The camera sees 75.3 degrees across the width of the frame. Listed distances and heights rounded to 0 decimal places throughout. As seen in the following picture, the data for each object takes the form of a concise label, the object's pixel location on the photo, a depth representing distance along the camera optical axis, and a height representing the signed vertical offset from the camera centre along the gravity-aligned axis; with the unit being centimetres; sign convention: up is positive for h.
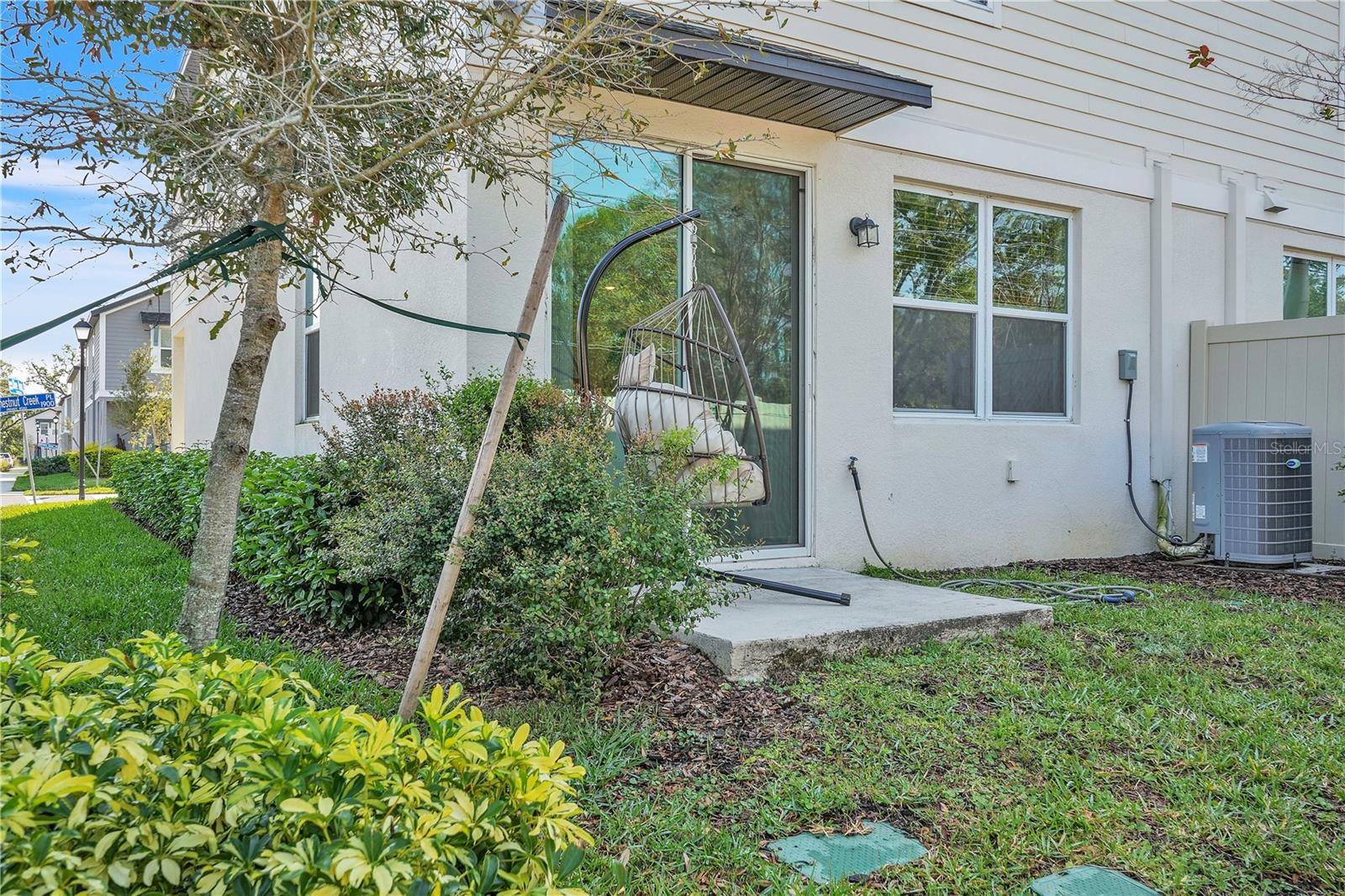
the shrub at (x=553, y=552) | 294 -39
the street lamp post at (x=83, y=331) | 1347 +172
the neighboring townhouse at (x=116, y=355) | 2577 +267
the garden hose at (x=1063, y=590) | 510 -89
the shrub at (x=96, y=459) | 2122 -48
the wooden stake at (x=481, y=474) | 254 -10
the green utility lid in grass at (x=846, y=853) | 210 -103
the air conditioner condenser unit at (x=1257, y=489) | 625 -32
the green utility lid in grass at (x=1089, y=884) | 199 -102
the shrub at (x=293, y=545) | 427 -56
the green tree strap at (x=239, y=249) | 198 +47
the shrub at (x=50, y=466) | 2539 -75
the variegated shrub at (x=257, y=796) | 114 -52
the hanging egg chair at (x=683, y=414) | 382 +13
